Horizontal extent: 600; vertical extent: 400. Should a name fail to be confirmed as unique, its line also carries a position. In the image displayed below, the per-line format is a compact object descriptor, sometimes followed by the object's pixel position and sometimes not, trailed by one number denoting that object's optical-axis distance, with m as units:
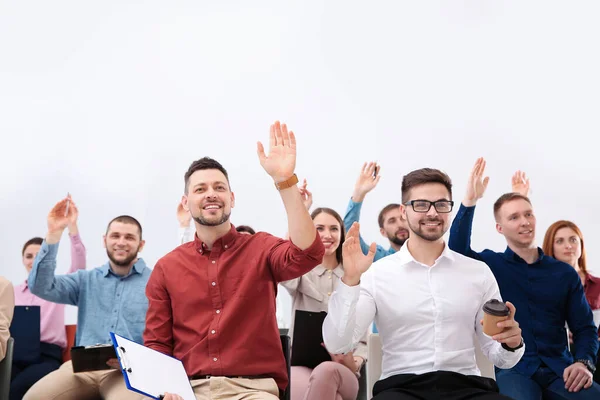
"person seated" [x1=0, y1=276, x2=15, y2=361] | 2.88
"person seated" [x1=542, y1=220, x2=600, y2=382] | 3.74
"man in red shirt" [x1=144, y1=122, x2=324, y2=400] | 2.29
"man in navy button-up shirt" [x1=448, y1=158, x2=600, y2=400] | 2.85
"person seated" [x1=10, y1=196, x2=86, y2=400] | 3.55
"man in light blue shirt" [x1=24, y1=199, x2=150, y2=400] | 3.54
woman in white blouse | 2.86
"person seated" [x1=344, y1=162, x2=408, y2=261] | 3.83
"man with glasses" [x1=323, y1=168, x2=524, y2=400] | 2.31
